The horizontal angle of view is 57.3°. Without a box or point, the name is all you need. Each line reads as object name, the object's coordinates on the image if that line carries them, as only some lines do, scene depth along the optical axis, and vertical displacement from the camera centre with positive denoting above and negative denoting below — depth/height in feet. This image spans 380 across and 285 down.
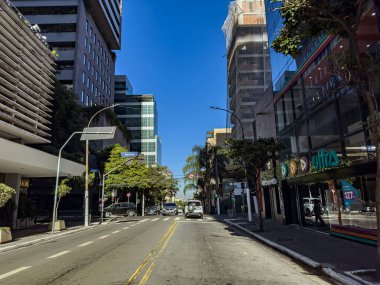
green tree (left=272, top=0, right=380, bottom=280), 26.17 +14.81
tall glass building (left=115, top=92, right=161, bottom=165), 385.09 +99.65
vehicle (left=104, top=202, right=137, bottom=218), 146.10 +1.41
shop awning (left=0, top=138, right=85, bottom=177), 68.44 +12.04
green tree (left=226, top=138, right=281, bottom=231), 64.34 +10.66
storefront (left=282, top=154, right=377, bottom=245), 42.75 +1.21
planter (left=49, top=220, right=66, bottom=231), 81.76 -2.44
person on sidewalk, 58.74 -0.59
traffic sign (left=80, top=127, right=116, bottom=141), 88.96 +20.78
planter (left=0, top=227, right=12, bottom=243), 56.77 -3.05
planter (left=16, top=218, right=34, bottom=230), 89.99 -2.00
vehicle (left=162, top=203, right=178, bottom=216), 157.17 +1.00
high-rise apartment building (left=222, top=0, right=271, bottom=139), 223.30 +102.75
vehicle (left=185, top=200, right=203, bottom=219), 114.32 +0.80
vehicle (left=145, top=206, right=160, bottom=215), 188.96 +1.29
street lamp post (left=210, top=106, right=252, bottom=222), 90.34 +2.32
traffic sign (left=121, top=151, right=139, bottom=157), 113.22 +19.49
